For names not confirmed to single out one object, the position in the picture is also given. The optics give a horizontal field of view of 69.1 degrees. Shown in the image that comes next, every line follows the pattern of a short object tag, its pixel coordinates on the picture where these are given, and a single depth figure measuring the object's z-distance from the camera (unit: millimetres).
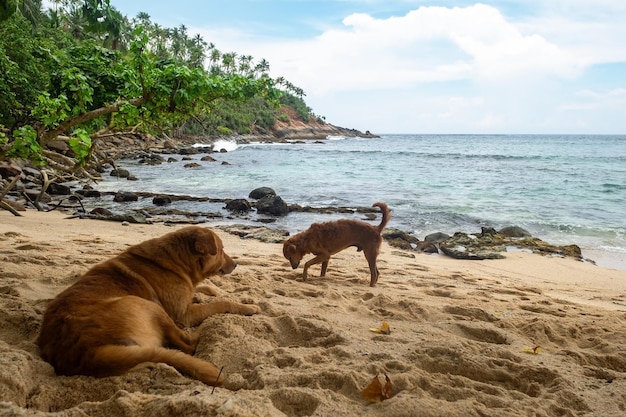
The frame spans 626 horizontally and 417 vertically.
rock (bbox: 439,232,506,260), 11219
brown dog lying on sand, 3102
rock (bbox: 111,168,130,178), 25312
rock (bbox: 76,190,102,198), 18328
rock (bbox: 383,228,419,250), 12287
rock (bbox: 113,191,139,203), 17639
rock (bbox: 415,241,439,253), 11859
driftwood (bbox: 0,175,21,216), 10656
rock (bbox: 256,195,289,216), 16562
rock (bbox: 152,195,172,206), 17266
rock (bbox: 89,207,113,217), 13919
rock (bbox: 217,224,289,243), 11609
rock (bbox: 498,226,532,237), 13992
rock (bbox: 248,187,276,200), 20344
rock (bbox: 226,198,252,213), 17016
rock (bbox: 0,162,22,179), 16752
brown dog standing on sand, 7219
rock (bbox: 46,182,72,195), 17781
